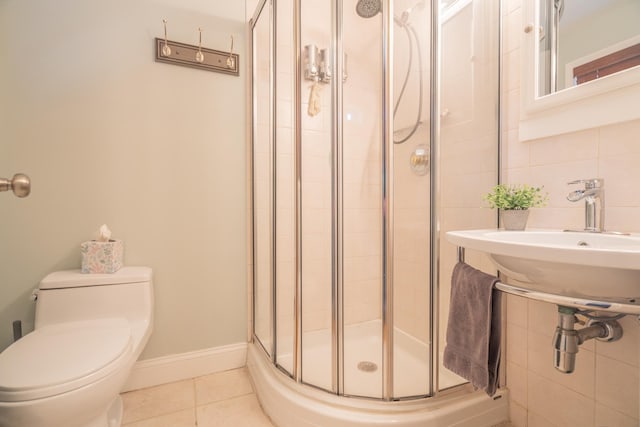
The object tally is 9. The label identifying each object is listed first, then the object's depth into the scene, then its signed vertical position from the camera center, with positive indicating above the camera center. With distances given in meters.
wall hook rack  1.52 +0.79
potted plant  1.04 +0.02
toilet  0.81 -0.46
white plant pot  1.05 -0.03
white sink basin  0.57 -0.12
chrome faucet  0.90 +0.03
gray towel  0.85 -0.36
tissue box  1.34 -0.22
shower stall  1.09 +0.06
